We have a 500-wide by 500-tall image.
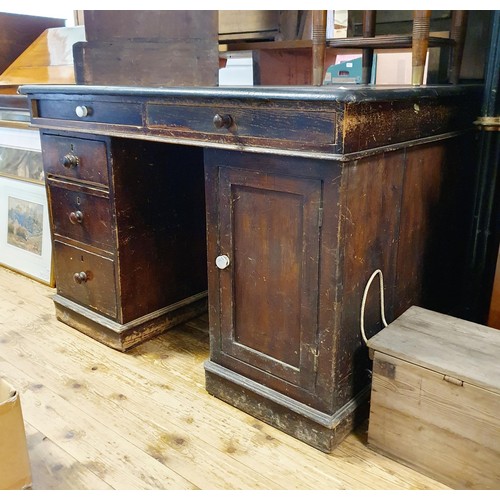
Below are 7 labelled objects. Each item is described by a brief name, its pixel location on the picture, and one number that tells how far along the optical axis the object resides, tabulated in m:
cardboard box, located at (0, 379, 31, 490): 1.19
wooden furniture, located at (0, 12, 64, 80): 3.09
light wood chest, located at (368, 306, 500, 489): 1.21
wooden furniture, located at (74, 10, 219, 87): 1.89
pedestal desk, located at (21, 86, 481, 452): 1.26
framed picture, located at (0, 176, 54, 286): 2.64
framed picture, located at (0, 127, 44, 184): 2.64
